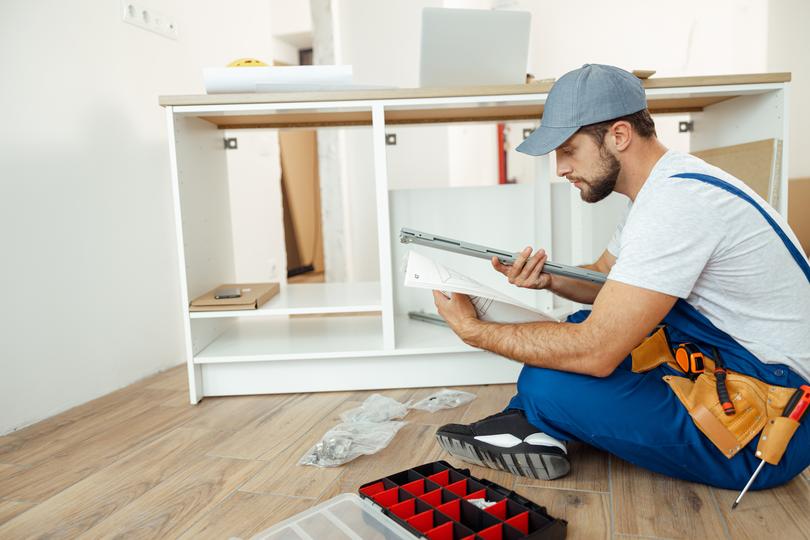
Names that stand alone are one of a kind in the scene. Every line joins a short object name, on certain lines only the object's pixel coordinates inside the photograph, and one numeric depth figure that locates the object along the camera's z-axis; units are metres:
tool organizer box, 0.88
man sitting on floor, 0.94
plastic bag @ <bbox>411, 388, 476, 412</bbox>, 1.61
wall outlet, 2.01
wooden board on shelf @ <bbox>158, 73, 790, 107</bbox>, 1.58
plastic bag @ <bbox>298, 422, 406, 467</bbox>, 1.29
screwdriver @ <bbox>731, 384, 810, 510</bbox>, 0.96
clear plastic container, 0.93
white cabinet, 1.61
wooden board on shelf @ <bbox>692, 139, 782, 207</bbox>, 1.62
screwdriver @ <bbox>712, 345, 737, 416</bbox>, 0.98
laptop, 1.60
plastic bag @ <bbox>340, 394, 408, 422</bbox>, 1.53
